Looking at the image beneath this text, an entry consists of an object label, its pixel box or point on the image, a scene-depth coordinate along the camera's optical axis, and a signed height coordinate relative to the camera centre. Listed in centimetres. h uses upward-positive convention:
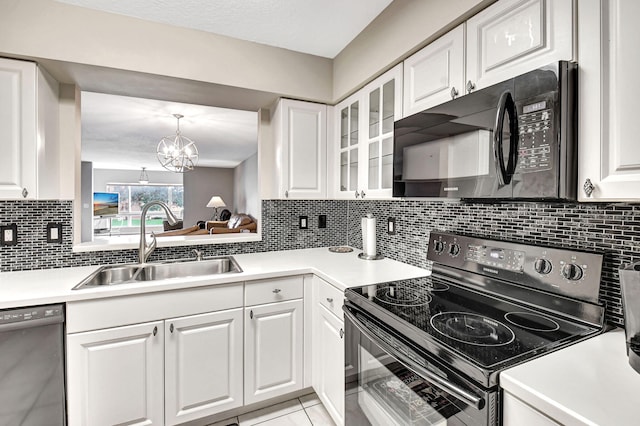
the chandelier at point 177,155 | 416 +78
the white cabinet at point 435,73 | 125 +62
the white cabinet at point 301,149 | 217 +45
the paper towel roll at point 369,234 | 207 -16
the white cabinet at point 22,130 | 150 +41
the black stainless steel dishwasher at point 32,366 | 129 -67
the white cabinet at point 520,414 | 67 -46
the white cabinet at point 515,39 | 90 +57
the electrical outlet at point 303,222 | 251 -9
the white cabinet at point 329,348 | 154 -75
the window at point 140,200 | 877 +32
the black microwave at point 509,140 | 86 +23
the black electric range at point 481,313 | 82 -37
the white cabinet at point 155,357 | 142 -73
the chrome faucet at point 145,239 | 185 -18
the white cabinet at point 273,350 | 174 -81
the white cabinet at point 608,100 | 75 +29
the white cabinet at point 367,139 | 168 +45
